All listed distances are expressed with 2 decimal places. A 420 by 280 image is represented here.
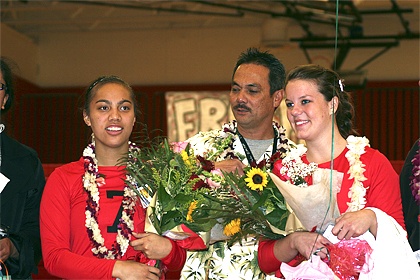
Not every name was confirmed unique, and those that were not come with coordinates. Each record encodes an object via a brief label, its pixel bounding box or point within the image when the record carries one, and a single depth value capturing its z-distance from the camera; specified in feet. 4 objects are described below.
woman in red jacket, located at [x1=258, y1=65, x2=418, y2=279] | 19.13
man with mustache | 23.93
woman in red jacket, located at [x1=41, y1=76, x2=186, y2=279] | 20.92
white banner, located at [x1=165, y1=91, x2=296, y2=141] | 68.85
